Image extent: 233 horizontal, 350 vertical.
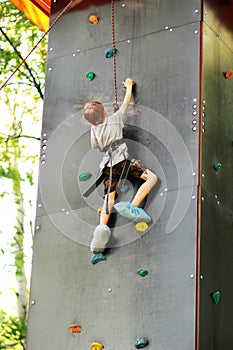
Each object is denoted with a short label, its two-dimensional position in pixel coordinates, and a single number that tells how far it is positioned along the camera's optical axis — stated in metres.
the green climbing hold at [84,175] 5.75
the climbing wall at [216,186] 5.24
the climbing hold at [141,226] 5.40
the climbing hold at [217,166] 5.54
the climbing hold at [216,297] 5.26
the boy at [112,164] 5.46
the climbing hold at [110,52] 5.93
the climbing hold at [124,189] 5.58
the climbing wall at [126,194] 5.22
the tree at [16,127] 9.75
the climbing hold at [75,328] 5.44
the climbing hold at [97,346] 5.30
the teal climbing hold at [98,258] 5.48
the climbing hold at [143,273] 5.28
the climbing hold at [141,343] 5.12
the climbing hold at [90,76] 5.98
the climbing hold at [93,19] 6.13
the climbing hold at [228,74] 5.91
